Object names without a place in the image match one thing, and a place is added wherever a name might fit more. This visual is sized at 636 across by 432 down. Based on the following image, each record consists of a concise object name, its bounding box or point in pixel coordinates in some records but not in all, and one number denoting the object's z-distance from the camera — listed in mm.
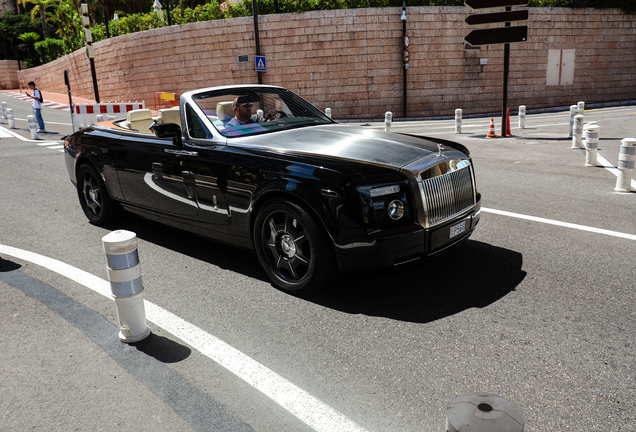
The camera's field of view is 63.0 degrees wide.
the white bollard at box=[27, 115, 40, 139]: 16016
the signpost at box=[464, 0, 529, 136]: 13547
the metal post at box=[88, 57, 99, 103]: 23117
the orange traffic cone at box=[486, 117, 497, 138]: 14349
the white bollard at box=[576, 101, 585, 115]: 14796
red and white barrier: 15898
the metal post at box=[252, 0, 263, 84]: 22181
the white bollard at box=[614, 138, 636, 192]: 7023
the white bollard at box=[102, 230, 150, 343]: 3324
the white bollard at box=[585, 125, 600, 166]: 8727
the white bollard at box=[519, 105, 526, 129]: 16359
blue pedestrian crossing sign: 22156
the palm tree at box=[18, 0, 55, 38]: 52500
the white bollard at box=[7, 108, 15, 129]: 19812
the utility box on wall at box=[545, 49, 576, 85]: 25344
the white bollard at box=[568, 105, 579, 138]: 13441
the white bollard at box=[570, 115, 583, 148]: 11180
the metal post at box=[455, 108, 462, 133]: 15905
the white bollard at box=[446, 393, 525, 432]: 1627
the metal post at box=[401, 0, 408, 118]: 23391
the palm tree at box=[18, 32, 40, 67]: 61369
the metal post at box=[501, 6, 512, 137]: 14188
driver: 4871
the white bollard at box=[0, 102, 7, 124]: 21545
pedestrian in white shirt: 17791
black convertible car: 3693
